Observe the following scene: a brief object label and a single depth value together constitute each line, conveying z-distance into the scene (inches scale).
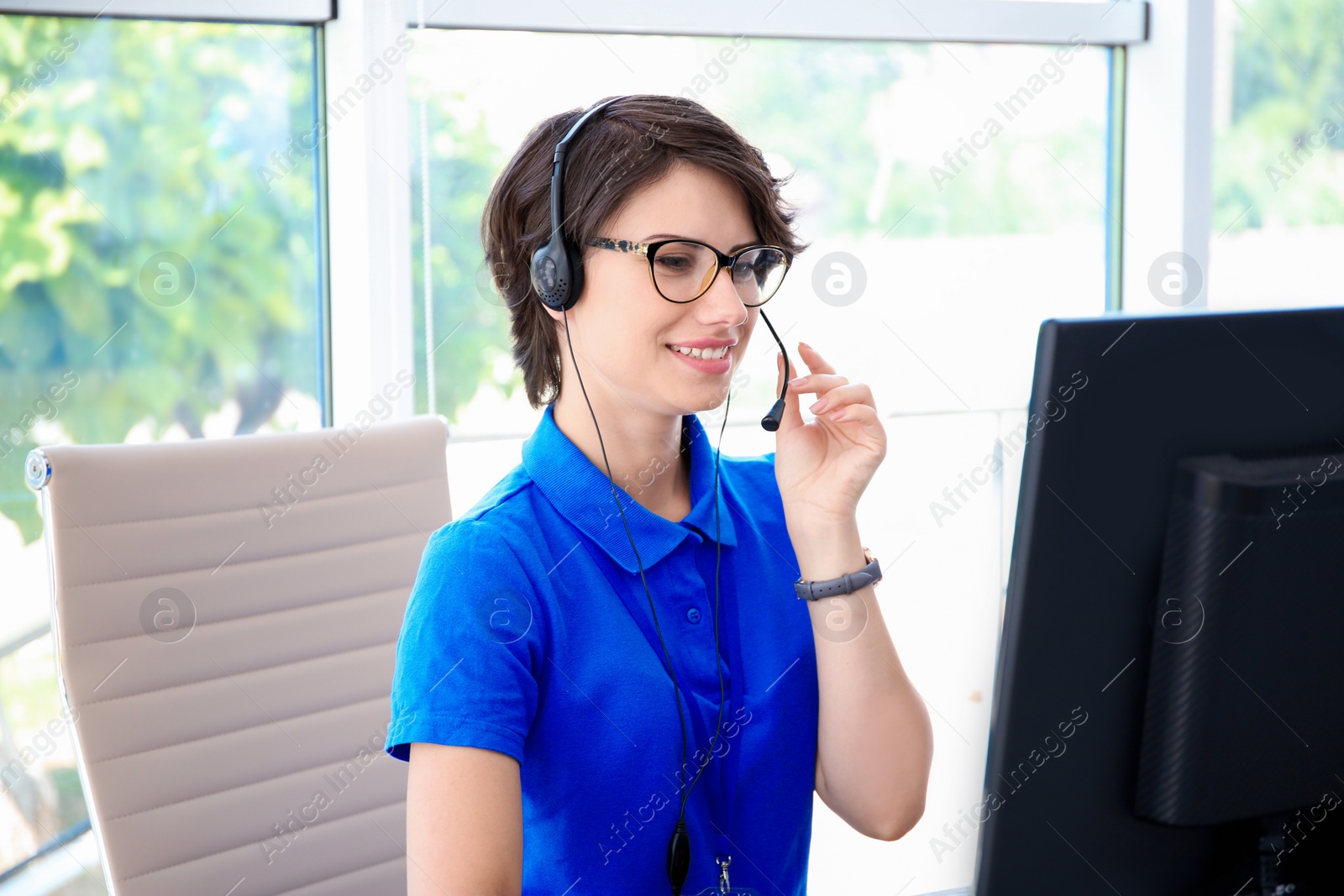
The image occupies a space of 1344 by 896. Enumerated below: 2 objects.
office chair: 45.7
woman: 38.3
